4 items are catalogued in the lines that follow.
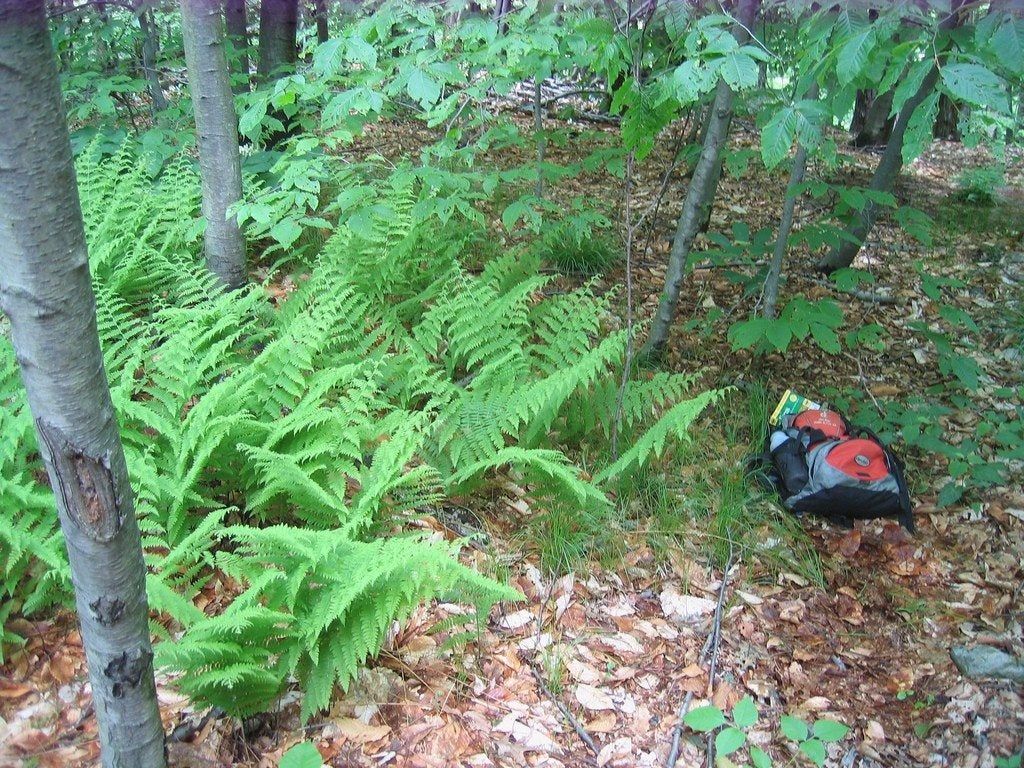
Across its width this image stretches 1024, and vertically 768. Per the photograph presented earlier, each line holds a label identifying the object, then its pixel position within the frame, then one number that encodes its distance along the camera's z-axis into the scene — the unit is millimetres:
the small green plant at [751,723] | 2156
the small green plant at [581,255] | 5699
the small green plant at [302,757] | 1864
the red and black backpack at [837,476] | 3750
